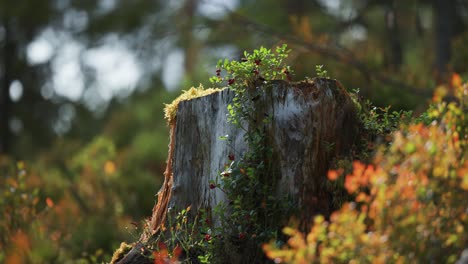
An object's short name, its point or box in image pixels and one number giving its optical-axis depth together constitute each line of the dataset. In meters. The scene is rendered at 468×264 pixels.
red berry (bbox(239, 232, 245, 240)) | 7.39
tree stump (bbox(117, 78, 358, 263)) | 7.40
